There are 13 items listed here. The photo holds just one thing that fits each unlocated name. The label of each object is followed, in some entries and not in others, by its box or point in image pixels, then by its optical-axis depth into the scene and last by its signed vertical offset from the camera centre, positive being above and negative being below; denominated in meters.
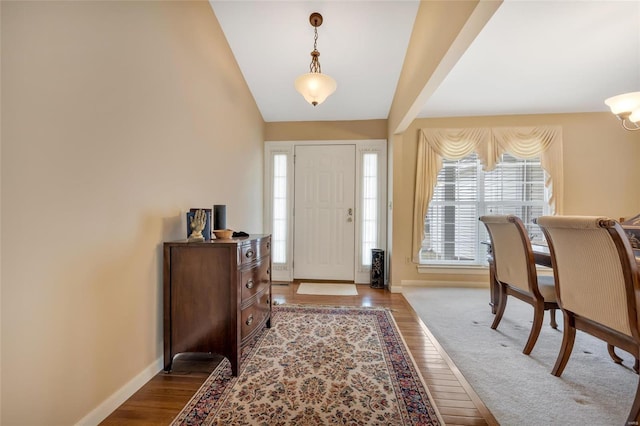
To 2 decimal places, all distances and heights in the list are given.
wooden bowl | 1.93 -0.17
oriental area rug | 1.33 -1.03
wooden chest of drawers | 1.67 -0.56
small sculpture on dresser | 1.80 -0.10
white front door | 3.94 +0.00
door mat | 3.42 -1.05
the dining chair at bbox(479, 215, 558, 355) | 2.01 -0.49
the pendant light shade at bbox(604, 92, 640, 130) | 2.22 +0.93
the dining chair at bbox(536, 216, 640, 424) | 1.30 -0.37
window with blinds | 3.77 +0.15
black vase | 3.70 -0.80
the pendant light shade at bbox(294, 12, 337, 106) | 2.20 +1.07
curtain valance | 3.63 +0.88
